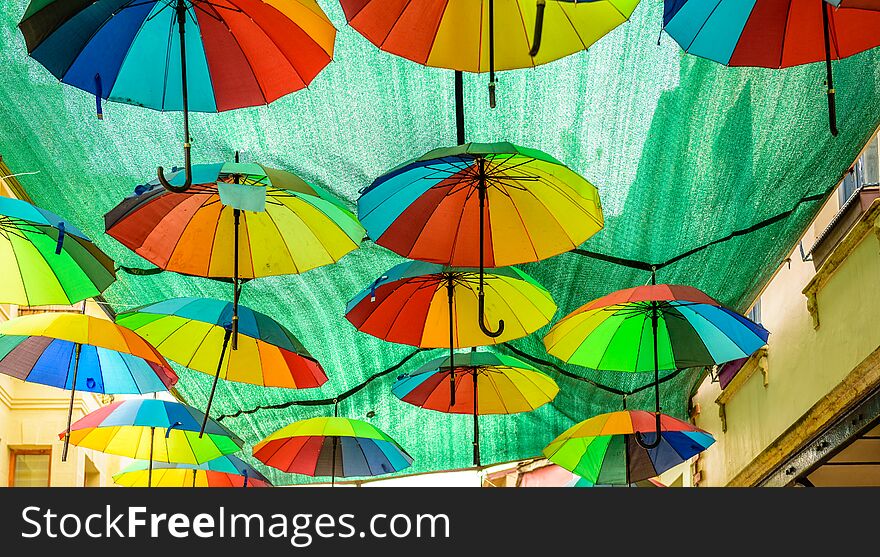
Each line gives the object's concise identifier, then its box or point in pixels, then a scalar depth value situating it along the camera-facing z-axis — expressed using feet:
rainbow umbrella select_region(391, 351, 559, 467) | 27.30
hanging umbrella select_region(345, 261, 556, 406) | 23.31
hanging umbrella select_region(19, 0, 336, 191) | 15.65
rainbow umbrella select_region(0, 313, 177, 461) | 24.57
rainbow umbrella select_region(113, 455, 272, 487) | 33.65
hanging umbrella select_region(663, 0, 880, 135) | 15.37
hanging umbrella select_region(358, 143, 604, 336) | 18.95
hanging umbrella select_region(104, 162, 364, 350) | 20.07
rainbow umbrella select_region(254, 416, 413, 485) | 29.71
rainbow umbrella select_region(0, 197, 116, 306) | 20.27
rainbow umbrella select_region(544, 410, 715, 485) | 25.64
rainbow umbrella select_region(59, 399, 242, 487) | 26.94
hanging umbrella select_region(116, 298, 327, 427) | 22.99
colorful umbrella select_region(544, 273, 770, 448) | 23.56
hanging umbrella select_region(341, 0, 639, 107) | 15.94
